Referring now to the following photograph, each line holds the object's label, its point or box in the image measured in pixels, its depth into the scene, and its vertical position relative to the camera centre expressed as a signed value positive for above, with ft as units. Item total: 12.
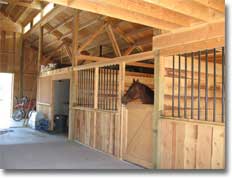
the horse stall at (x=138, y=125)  14.39 -1.56
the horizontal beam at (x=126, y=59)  14.37 +2.39
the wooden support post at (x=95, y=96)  19.40 +0.06
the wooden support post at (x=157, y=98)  12.91 +0.02
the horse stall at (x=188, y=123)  10.39 -1.04
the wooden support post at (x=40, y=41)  33.71 +7.23
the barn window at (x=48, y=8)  30.13 +10.48
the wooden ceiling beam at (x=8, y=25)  40.55 +11.21
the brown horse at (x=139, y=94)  15.85 +0.24
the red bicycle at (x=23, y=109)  36.58 -1.79
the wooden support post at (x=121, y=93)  16.39 +0.26
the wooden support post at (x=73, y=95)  23.00 +0.18
